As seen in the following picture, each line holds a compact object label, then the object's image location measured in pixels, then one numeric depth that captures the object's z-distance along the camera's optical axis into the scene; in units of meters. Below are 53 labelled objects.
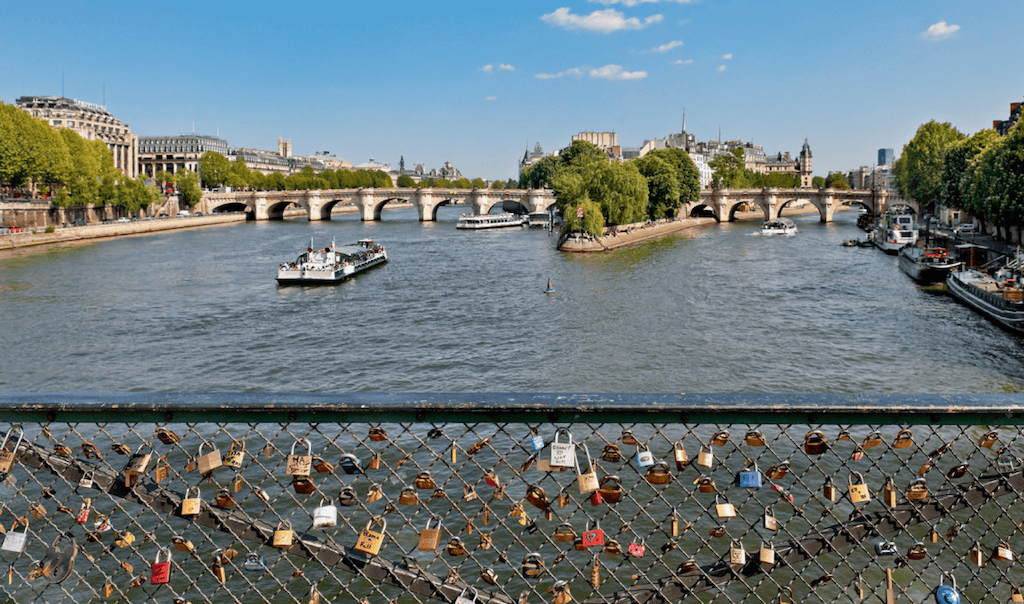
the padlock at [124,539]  3.31
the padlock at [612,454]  3.20
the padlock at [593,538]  2.88
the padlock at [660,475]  2.89
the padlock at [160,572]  3.00
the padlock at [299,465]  2.87
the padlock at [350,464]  3.13
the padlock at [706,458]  2.85
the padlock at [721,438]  2.78
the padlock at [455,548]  3.26
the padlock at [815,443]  2.80
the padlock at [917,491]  2.92
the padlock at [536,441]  3.04
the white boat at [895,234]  53.12
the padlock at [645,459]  2.82
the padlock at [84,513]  3.29
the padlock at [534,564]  3.08
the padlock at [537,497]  2.95
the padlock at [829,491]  2.98
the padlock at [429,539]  2.83
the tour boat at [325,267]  38.34
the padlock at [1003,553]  2.95
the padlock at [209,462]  2.79
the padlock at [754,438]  2.98
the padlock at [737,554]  2.99
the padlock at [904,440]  2.85
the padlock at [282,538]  2.87
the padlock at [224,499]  3.13
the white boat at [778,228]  71.94
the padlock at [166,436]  3.06
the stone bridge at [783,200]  88.94
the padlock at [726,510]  2.89
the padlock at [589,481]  2.74
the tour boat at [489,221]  83.75
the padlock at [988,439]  2.88
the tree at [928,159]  67.94
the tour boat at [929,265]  37.69
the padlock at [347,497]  3.16
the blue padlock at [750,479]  2.87
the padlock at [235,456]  3.03
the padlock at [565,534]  2.99
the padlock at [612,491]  2.99
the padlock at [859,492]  2.83
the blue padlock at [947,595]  2.99
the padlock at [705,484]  2.98
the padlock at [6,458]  2.73
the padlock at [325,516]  2.96
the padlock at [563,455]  2.64
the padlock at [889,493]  2.92
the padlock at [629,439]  2.86
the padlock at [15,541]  2.89
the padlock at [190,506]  2.89
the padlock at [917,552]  3.12
